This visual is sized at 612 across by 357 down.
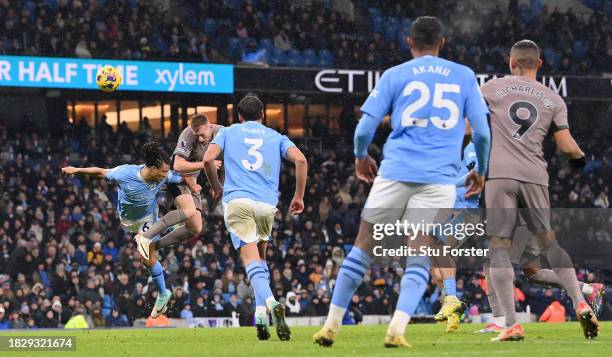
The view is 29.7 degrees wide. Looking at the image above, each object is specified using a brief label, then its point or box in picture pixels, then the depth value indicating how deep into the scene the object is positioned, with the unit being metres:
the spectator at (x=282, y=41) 32.72
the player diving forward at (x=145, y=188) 13.18
